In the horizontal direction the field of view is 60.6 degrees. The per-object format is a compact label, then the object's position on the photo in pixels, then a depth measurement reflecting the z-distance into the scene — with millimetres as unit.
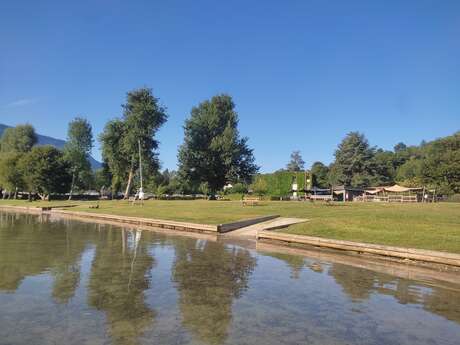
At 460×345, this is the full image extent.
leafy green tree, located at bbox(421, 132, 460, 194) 65875
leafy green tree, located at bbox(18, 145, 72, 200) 75188
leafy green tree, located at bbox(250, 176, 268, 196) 76125
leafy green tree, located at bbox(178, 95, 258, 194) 72312
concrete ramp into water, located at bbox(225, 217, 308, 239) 23984
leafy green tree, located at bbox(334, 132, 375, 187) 102062
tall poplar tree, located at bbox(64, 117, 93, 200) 86938
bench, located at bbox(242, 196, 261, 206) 43284
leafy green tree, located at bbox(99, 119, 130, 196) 69188
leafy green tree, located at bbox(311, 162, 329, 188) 108162
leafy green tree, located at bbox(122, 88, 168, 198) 67438
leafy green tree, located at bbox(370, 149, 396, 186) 101375
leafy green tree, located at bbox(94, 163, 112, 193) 102275
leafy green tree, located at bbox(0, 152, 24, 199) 78062
